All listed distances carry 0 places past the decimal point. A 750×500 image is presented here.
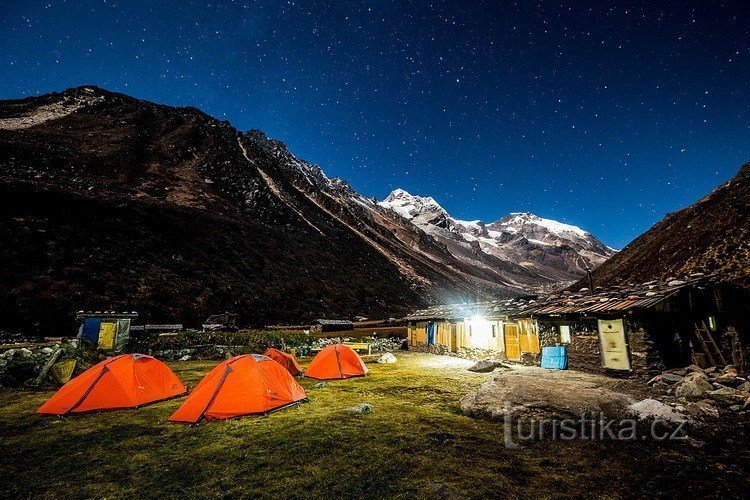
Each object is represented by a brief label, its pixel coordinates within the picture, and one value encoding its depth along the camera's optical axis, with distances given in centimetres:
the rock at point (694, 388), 905
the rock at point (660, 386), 1032
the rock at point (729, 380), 962
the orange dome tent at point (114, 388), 886
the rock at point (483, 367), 1580
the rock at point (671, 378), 1073
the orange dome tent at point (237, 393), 833
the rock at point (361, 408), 906
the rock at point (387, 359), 2047
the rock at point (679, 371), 1127
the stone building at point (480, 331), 1842
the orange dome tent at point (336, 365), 1468
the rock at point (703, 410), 751
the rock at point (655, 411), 734
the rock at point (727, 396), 813
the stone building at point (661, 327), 1221
